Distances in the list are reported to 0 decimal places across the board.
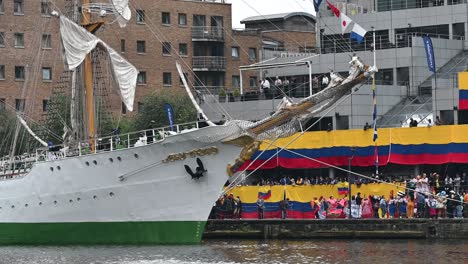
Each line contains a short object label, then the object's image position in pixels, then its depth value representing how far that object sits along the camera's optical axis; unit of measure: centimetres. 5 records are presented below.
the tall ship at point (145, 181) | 6912
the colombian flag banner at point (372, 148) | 7781
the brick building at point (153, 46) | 10912
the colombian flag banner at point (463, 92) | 8044
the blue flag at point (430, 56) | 8769
